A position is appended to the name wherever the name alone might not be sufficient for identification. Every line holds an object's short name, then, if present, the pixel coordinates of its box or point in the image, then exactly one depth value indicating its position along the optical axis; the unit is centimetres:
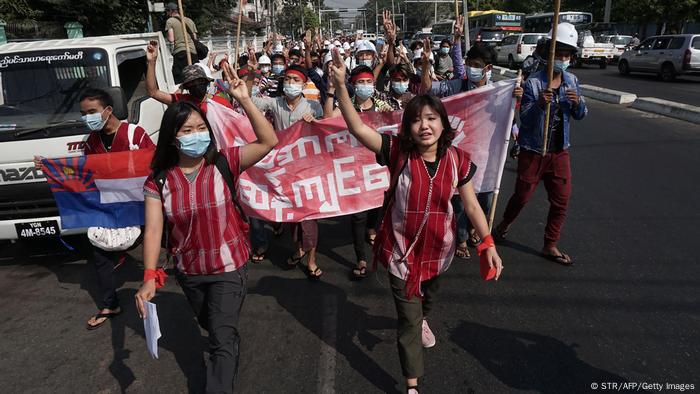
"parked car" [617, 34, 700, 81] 1647
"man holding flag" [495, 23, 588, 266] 412
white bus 2989
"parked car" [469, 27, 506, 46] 3194
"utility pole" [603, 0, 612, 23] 3272
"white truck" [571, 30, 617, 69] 2438
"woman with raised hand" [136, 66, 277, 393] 238
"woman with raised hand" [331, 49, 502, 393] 255
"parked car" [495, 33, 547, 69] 2591
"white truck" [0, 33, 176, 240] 423
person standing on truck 782
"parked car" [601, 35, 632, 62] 2562
